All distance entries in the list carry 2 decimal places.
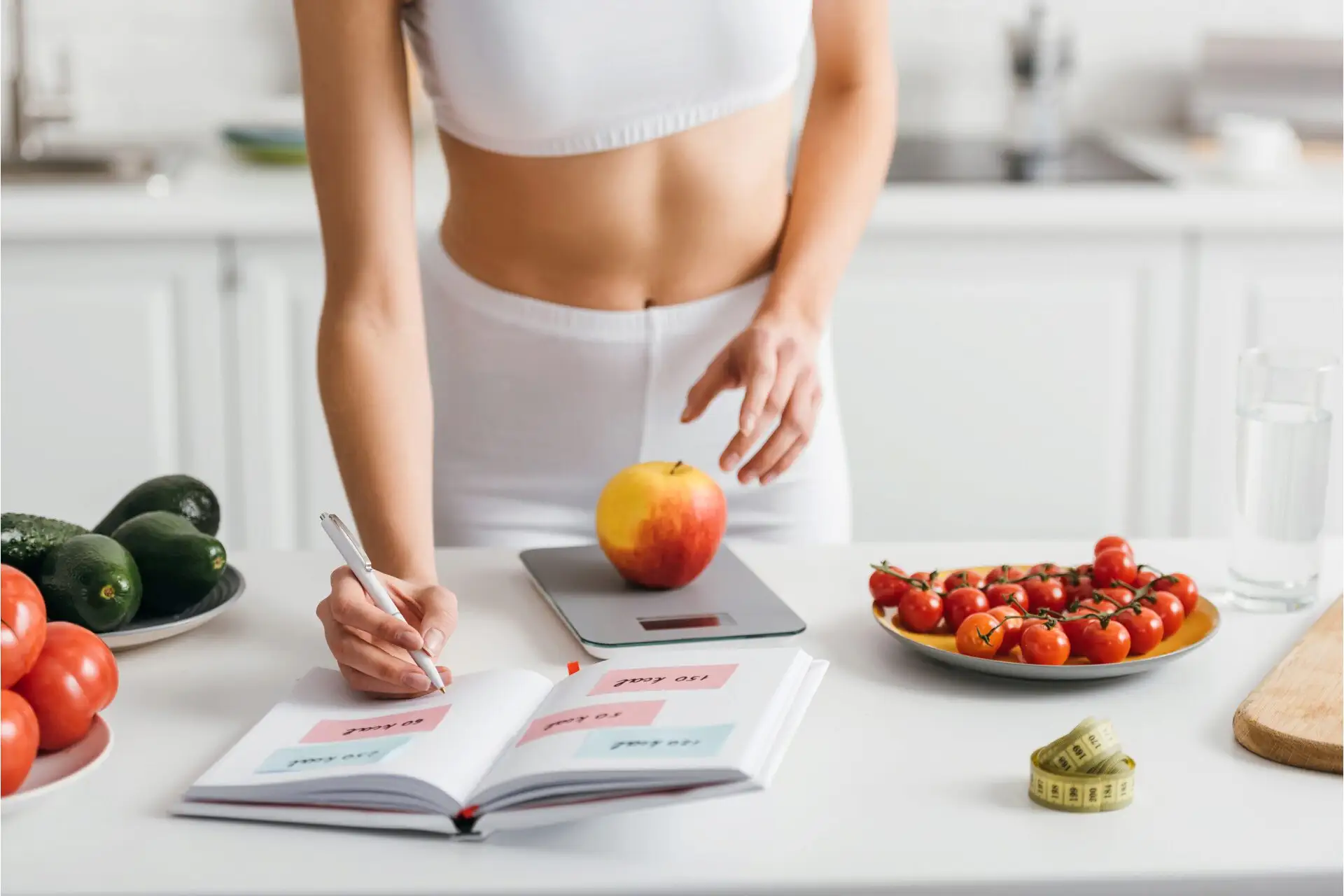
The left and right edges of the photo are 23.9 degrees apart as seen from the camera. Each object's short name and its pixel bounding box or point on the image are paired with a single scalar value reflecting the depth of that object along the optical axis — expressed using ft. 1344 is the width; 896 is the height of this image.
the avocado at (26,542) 6.27
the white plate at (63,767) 5.60
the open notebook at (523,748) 5.51
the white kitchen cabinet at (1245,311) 11.66
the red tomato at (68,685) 5.74
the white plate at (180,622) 6.35
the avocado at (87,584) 6.24
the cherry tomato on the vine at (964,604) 6.28
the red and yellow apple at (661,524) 6.59
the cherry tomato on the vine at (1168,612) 6.29
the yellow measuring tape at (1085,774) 5.60
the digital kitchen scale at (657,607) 6.39
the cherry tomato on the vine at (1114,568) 6.45
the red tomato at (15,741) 5.57
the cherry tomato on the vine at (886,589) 6.44
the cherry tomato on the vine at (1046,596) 6.37
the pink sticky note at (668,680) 5.86
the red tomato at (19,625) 5.68
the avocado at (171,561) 6.41
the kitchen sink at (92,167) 11.61
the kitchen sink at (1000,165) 11.92
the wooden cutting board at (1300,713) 5.77
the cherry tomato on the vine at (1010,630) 6.16
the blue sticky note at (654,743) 5.55
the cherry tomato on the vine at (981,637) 6.13
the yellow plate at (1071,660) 6.06
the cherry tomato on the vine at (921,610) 6.30
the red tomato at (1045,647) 6.07
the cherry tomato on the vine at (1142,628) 6.18
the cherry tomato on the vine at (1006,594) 6.32
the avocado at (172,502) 6.68
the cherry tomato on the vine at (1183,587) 6.40
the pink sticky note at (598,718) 5.71
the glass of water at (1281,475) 6.53
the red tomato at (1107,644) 6.11
